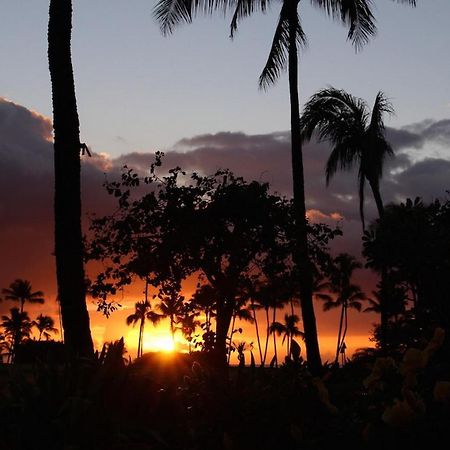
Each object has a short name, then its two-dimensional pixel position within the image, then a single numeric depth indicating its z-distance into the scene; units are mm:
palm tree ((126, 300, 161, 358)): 81706
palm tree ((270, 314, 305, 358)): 90988
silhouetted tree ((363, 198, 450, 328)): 15705
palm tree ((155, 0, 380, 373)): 23594
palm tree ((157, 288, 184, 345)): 29344
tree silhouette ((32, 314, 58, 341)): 103375
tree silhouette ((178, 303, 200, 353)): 29188
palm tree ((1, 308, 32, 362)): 99125
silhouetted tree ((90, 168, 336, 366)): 28594
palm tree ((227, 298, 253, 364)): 29547
